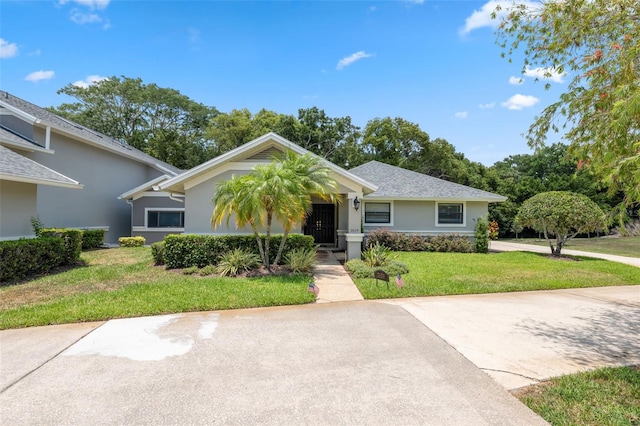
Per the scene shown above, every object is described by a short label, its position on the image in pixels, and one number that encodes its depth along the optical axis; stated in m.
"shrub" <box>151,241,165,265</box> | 11.13
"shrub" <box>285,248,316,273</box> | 10.19
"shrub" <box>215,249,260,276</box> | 9.78
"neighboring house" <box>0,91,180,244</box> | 10.64
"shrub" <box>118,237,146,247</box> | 17.75
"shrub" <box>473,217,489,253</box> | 17.22
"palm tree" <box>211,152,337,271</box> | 9.35
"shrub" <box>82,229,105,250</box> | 15.91
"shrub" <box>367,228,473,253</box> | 17.05
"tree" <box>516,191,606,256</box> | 13.98
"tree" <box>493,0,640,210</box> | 4.20
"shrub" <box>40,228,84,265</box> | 11.27
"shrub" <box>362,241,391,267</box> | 11.12
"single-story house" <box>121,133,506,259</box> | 17.61
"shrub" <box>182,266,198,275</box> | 9.87
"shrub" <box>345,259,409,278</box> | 10.03
